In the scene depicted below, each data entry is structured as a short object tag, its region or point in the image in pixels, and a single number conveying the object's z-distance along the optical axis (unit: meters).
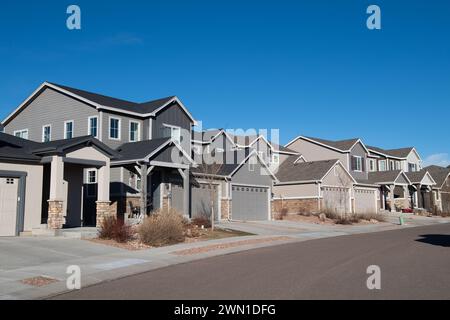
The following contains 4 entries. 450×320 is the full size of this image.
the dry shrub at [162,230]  19.27
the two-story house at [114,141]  24.20
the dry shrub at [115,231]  19.22
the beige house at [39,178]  19.86
